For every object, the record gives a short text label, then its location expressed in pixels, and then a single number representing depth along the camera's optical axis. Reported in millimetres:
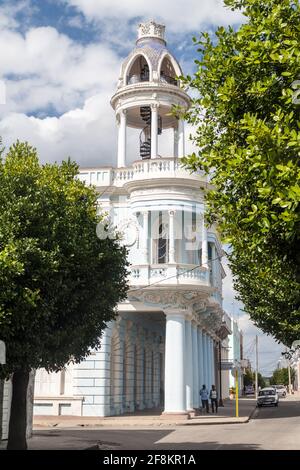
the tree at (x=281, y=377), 146450
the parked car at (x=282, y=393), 91588
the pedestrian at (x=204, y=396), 33844
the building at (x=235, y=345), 100006
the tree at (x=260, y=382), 136125
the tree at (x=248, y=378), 130625
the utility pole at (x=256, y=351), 81912
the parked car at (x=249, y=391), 97938
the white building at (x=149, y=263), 30406
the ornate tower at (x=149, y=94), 34500
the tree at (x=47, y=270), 13211
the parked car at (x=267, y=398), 49272
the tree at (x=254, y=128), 8977
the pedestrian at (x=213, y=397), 34728
